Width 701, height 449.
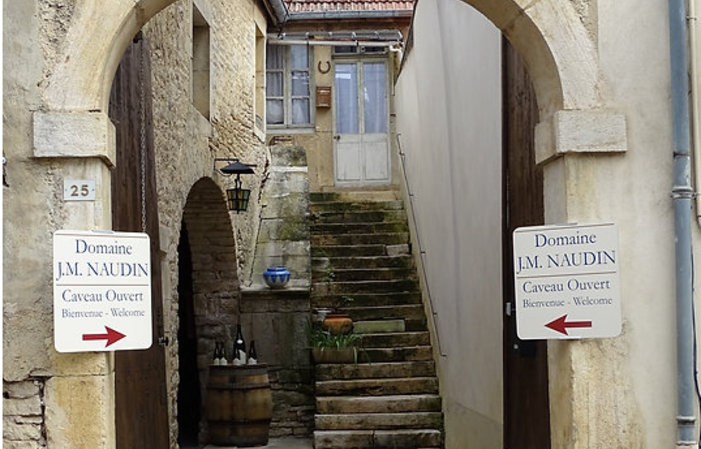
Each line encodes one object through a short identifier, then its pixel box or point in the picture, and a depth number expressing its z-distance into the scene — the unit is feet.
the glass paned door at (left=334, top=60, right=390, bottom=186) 49.78
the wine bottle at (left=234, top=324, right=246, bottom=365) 31.27
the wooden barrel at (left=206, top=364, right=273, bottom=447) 29.84
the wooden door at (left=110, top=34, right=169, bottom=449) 15.60
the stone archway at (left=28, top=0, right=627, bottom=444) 13.53
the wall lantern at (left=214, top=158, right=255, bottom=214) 32.48
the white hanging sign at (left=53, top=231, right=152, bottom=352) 12.99
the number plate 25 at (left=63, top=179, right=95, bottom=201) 13.60
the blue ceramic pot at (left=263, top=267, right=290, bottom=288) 34.58
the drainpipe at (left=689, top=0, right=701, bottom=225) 13.39
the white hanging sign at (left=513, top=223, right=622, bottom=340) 13.41
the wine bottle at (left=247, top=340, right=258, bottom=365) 31.45
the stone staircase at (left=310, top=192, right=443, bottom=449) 29.94
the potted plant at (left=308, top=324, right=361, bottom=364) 32.71
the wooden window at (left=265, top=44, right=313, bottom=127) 50.01
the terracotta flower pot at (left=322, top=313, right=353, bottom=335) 33.43
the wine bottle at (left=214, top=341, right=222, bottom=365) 31.01
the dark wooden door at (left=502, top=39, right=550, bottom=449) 15.28
